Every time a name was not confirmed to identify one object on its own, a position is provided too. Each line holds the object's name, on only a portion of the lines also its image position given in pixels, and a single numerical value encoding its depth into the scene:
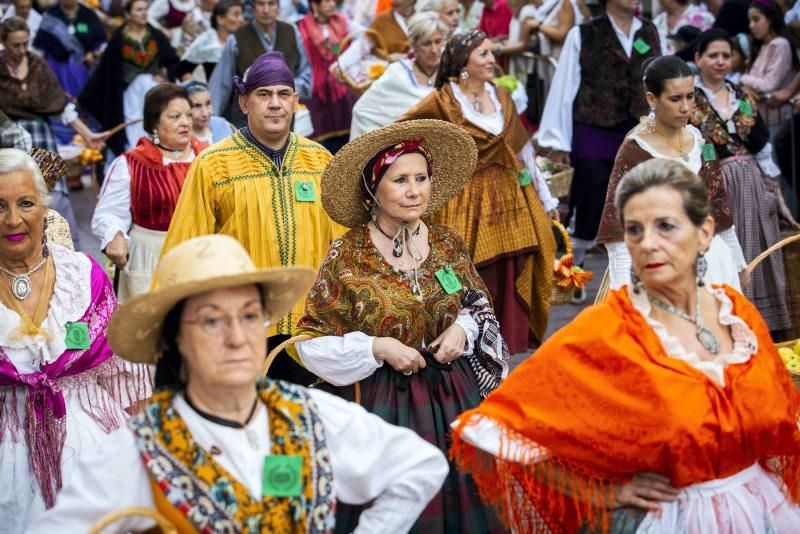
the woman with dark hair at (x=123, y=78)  12.42
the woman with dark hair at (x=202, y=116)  8.75
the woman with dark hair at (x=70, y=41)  14.59
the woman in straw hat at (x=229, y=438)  3.19
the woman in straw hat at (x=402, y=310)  4.86
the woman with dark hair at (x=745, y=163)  7.87
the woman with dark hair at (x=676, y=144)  6.02
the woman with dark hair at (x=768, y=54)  10.28
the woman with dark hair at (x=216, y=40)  12.22
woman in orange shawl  3.60
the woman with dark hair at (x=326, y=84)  11.93
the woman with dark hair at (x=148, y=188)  7.46
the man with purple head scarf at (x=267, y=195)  5.95
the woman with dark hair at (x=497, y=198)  7.55
